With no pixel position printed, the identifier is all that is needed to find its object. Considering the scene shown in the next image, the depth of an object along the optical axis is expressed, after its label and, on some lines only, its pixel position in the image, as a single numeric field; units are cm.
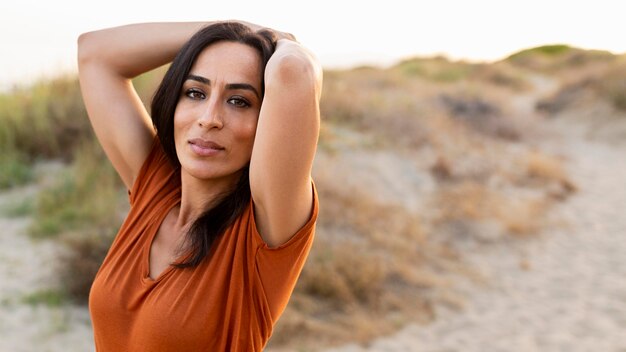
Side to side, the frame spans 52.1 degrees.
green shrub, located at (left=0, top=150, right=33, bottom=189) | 633
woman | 149
